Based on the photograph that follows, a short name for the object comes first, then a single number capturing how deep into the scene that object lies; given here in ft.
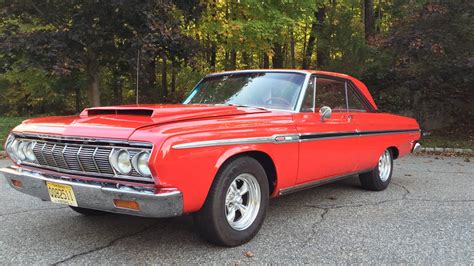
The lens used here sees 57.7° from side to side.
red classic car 10.19
